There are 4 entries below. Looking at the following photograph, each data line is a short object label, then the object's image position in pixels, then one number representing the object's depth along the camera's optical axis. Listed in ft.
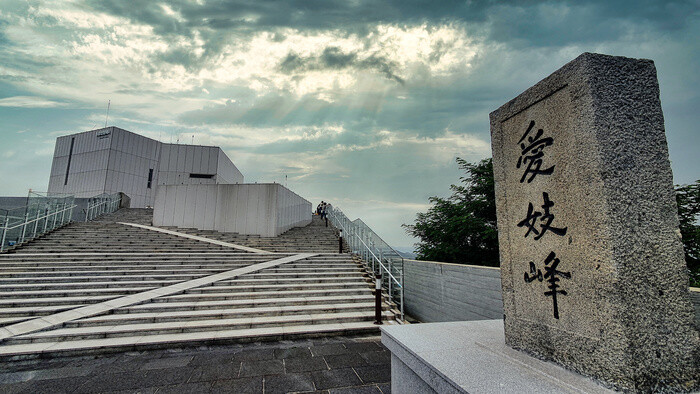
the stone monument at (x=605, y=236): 6.88
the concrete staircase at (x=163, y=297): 18.72
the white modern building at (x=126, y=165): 98.58
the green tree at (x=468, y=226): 47.14
